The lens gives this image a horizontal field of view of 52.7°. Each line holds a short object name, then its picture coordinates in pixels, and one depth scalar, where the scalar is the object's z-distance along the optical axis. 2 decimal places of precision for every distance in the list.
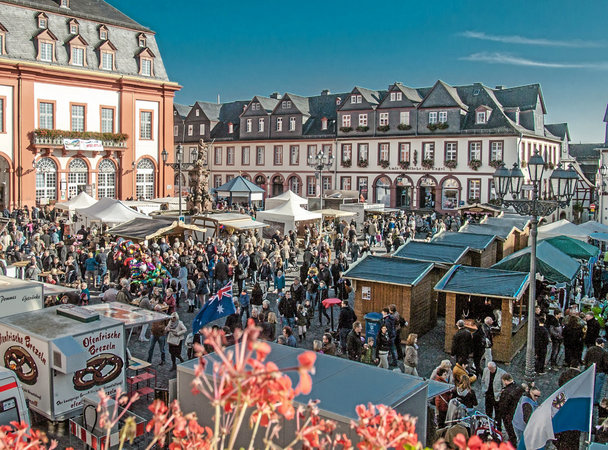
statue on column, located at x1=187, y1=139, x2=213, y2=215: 32.19
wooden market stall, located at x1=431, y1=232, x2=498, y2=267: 20.06
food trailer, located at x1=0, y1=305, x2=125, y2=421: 10.09
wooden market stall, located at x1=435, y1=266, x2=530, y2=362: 14.23
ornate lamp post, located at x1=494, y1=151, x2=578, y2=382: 12.59
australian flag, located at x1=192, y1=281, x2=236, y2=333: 13.62
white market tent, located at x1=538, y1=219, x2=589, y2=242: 25.44
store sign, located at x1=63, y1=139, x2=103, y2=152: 41.06
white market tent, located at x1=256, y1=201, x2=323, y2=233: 30.22
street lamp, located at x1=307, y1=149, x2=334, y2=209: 29.80
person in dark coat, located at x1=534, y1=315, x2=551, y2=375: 13.58
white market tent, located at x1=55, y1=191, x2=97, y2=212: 31.91
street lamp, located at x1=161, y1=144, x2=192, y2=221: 30.03
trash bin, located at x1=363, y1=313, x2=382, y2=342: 14.54
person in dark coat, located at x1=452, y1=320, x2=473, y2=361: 12.62
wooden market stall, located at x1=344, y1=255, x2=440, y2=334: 15.47
